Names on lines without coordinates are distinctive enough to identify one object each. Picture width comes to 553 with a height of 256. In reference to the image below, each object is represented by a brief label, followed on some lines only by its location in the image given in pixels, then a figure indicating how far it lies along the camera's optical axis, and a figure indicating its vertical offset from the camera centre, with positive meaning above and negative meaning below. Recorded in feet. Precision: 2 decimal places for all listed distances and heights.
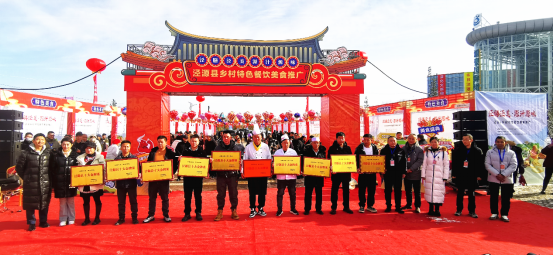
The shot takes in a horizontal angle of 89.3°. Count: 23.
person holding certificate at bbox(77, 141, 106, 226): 16.22 -3.21
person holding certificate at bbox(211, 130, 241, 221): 17.51 -3.04
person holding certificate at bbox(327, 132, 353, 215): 18.80 -2.96
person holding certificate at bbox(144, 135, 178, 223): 16.93 -3.13
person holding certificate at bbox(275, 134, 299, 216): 18.38 -3.25
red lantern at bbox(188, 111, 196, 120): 63.31 +4.46
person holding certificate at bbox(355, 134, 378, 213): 19.26 -3.35
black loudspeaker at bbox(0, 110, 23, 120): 24.56 +1.71
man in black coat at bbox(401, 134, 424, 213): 18.72 -2.20
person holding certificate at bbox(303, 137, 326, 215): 18.47 -3.13
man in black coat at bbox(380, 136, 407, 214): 19.15 -2.48
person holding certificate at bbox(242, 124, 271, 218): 18.11 -3.01
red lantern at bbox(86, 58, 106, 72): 27.71 +6.86
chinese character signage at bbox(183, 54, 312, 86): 26.55 +6.13
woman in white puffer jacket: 18.17 -2.67
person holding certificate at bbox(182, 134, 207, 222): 17.33 -3.23
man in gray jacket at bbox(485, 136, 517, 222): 17.38 -2.43
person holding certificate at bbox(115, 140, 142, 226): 16.44 -3.45
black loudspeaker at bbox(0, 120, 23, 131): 24.80 +0.75
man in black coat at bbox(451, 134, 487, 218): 18.40 -2.36
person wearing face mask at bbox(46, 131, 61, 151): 27.55 -0.60
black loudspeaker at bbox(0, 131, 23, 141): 24.79 -0.18
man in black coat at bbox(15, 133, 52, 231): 15.31 -2.51
